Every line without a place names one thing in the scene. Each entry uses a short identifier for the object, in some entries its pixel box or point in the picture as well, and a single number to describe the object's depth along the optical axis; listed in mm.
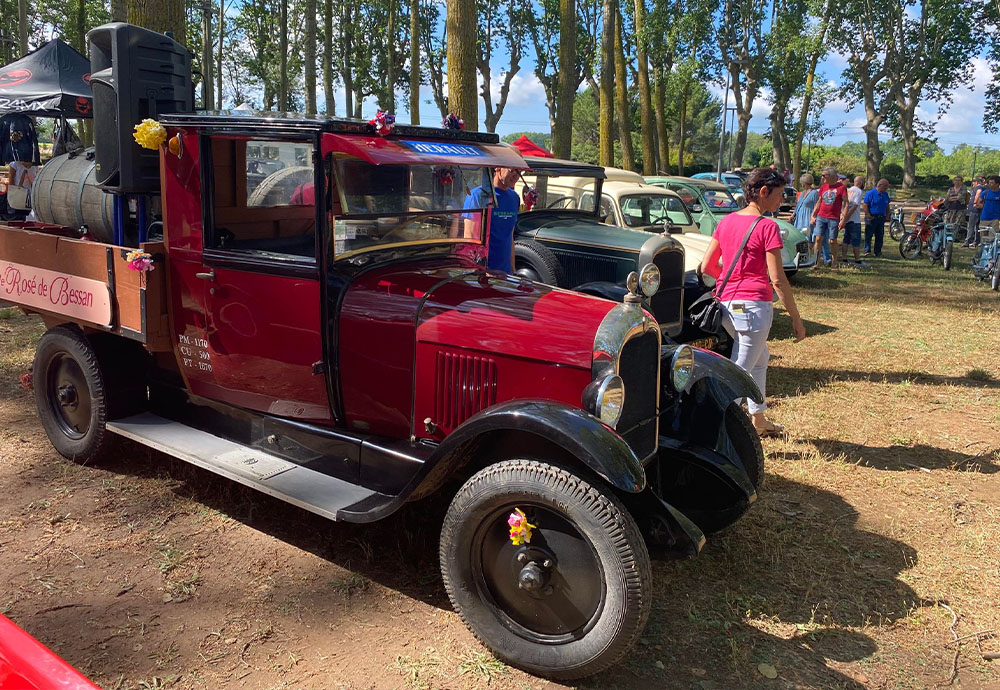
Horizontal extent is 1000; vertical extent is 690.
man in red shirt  12883
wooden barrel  4762
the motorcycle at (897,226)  19047
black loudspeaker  4117
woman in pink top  4617
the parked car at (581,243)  7289
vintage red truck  2848
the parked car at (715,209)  11133
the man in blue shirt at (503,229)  5469
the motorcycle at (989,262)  11898
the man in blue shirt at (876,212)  15078
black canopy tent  10648
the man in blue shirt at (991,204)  14555
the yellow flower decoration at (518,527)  2812
